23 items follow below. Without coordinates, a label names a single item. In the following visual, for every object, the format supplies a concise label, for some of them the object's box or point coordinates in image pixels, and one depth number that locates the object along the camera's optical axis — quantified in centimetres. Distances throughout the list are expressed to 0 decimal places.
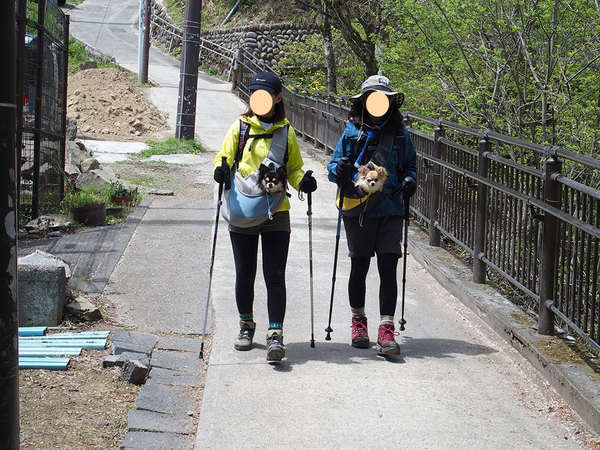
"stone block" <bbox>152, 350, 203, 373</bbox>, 511
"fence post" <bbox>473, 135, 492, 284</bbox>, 683
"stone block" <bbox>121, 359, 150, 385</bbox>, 474
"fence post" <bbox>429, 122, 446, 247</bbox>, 840
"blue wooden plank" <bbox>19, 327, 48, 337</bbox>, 536
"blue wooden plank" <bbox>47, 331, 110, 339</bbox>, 534
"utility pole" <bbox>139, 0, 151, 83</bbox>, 2766
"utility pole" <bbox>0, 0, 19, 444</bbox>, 284
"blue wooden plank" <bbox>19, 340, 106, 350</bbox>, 512
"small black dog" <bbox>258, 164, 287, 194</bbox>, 518
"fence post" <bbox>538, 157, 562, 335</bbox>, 530
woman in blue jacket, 541
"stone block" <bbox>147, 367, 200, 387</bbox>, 483
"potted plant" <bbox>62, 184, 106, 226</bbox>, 927
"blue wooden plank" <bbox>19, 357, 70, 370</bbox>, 477
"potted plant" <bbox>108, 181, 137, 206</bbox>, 1067
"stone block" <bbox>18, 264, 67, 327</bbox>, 549
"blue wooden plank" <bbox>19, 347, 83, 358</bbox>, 495
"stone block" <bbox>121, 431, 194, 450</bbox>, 389
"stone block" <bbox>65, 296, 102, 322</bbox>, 579
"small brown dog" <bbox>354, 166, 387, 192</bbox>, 526
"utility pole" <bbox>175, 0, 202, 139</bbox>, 1650
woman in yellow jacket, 528
